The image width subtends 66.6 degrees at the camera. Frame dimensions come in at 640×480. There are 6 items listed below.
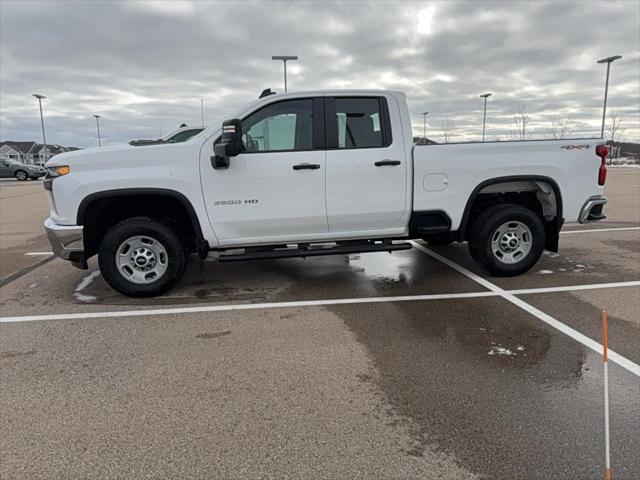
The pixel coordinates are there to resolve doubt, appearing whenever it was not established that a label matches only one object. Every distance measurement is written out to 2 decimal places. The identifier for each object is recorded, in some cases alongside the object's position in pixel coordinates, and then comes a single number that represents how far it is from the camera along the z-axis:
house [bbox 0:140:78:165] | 81.19
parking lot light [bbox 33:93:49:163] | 47.47
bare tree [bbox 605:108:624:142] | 54.62
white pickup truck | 5.04
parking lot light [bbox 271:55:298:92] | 21.20
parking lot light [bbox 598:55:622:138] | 32.59
